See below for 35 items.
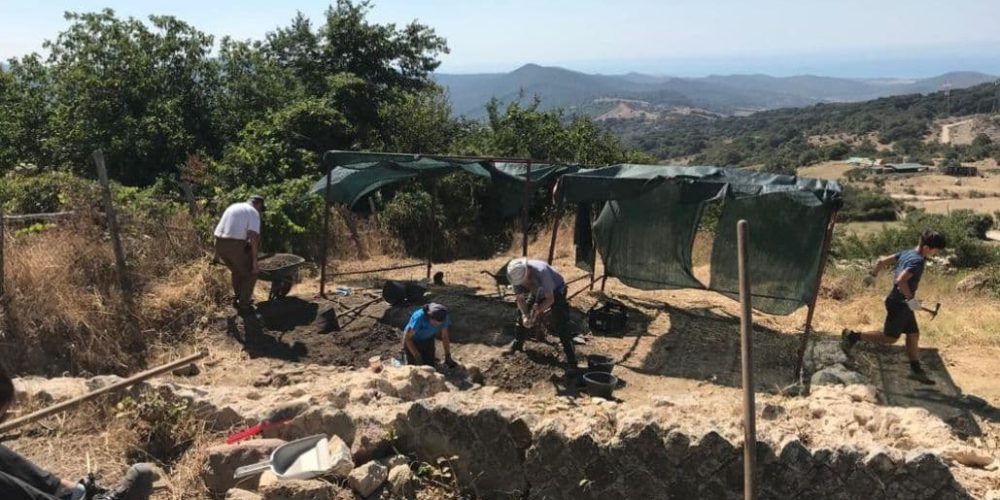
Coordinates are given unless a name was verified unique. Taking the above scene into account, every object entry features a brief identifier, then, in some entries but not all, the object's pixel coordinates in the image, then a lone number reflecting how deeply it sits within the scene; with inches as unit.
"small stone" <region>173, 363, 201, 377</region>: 273.3
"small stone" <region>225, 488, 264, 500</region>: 165.0
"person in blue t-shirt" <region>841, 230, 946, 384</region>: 260.1
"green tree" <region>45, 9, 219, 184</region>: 610.5
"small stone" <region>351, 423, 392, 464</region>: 189.6
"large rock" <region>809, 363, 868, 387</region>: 258.2
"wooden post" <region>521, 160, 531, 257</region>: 339.0
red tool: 197.6
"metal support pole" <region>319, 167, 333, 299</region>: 368.7
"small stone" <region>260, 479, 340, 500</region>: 168.9
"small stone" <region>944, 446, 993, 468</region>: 177.3
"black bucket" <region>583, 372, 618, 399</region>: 256.1
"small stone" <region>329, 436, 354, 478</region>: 178.2
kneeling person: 265.3
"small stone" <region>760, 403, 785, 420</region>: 210.1
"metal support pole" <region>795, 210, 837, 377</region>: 269.9
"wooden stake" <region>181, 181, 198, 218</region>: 419.2
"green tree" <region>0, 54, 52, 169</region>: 653.3
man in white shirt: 314.8
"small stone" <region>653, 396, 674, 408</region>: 229.0
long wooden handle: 160.2
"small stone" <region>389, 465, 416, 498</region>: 181.0
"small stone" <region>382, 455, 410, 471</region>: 189.0
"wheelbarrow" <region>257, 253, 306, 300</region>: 338.3
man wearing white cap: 270.4
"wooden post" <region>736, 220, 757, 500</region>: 137.9
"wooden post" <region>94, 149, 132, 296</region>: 304.2
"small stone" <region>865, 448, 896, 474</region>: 159.5
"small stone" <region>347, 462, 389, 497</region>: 175.8
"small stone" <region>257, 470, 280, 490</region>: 171.3
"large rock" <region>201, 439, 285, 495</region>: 180.1
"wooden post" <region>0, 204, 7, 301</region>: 289.7
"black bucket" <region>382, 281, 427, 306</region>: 346.0
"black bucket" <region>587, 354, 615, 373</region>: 277.3
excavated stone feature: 162.4
